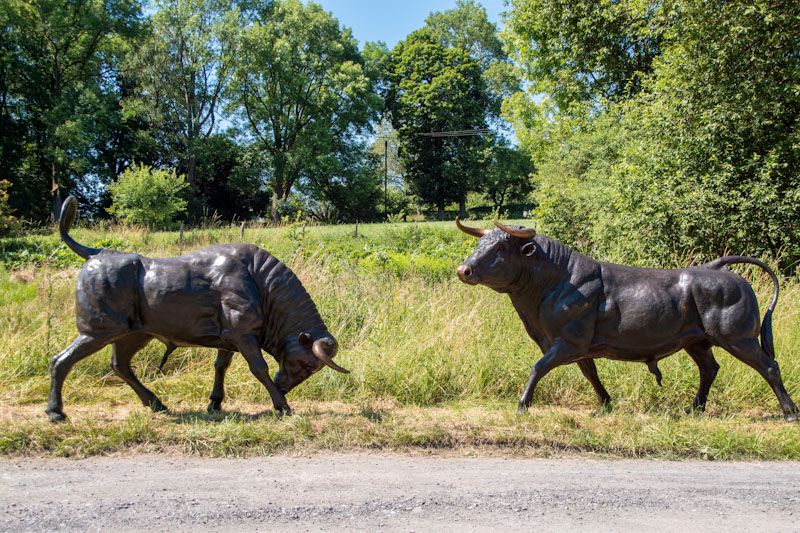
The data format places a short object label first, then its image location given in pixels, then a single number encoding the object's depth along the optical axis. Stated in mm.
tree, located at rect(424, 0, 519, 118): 59250
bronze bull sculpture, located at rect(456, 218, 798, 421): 5207
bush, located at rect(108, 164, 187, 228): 26172
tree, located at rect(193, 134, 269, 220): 46031
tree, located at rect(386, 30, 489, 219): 52312
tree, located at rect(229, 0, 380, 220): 46688
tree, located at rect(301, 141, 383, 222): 49000
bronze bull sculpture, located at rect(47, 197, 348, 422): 4957
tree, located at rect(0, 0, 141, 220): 35156
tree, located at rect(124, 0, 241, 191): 44219
